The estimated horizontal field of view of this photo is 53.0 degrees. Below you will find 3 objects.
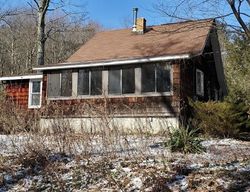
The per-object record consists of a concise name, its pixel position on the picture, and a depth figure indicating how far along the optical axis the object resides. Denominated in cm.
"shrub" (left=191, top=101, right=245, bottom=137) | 890
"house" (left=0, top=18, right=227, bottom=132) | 1039
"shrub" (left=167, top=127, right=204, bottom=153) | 593
